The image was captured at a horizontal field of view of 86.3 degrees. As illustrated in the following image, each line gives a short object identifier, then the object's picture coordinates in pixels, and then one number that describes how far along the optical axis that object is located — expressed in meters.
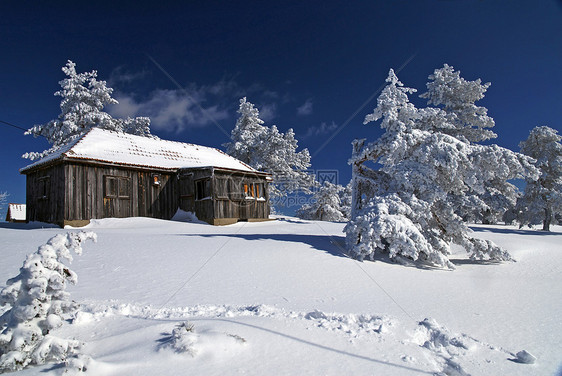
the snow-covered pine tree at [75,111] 23.50
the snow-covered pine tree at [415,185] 7.94
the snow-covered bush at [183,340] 2.77
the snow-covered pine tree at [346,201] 37.47
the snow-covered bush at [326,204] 33.78
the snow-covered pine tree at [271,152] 29.69
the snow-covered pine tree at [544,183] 21.81
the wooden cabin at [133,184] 14.71
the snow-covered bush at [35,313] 2.51
